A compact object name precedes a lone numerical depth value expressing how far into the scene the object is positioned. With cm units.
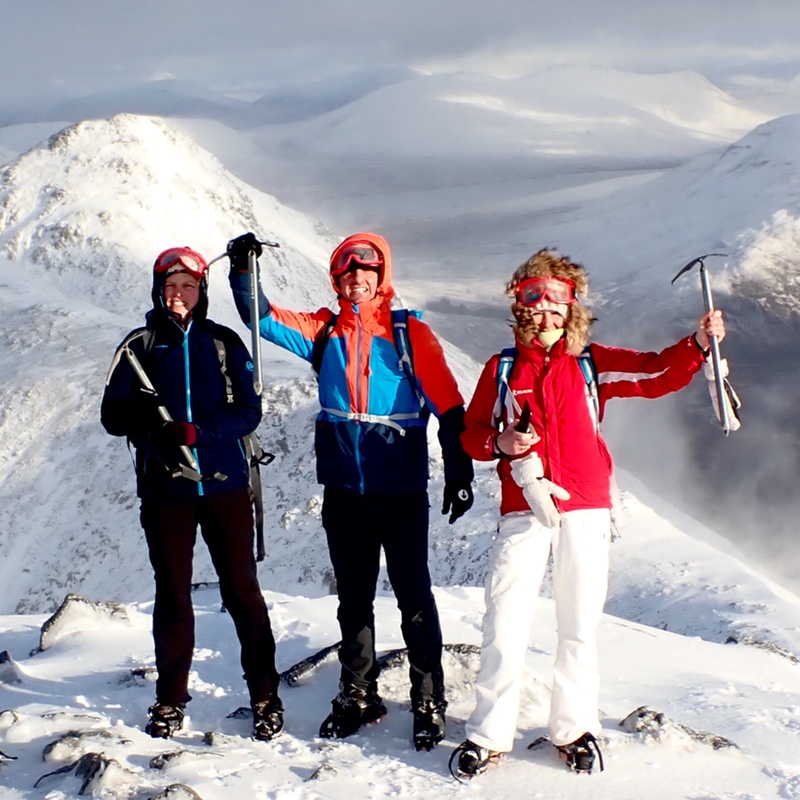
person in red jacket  597
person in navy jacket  638
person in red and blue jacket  645
